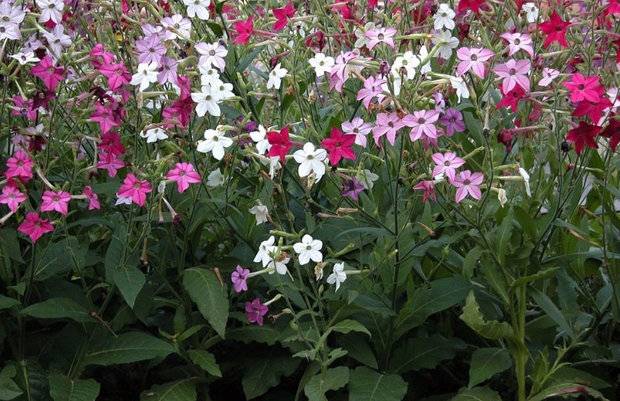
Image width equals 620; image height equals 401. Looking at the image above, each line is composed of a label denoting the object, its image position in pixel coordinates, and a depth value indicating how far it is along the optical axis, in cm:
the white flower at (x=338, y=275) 276
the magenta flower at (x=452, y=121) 291
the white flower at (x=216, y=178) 318
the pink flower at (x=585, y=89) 252
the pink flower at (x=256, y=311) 299
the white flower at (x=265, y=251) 270
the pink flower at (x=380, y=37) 278
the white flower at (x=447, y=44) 293
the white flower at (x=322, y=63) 287
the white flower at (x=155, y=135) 297
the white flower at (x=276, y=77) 294
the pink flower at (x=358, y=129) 272
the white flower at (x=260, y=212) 288
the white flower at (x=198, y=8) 293
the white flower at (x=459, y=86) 266
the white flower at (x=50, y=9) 300
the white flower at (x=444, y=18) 307
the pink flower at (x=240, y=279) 292
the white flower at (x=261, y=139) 272
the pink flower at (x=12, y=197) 282
